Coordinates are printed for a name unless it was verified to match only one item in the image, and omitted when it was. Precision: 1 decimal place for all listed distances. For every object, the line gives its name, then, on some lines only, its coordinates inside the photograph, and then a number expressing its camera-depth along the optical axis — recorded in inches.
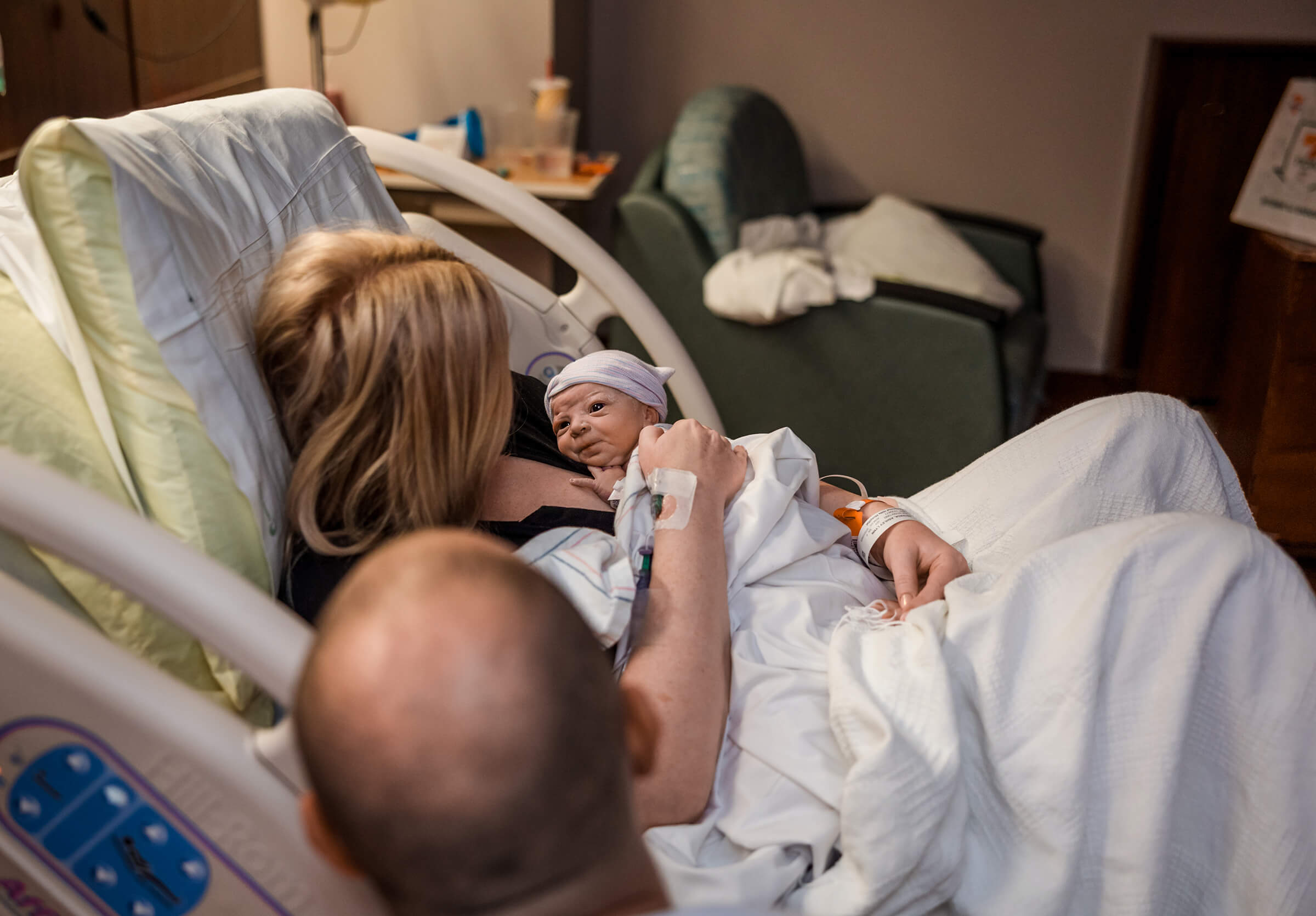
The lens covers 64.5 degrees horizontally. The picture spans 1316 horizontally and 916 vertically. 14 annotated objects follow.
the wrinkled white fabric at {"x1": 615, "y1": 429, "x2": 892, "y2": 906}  35.8
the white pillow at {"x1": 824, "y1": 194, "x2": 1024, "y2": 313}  119.7
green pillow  35.4
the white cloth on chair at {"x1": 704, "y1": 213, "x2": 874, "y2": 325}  98.7
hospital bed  29.9
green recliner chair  99.3
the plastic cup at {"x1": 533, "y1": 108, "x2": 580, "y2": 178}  112.1
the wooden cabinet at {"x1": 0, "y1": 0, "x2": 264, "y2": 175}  84.2
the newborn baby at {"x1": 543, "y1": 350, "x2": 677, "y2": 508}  49.4
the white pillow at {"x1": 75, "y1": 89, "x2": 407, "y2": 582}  37.1
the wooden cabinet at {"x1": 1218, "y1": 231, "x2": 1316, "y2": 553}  97.3
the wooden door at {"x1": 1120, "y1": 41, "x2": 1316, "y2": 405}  137.9
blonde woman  37.3
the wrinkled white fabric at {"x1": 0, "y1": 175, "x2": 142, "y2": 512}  37.9
